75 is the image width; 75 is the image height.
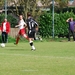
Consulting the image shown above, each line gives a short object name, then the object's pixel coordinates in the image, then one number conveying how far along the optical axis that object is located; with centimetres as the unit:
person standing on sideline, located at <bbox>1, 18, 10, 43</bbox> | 3058
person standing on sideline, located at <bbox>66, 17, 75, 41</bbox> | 3972
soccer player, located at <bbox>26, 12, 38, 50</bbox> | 2396
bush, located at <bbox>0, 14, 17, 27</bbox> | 5047
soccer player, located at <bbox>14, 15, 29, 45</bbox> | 2769
